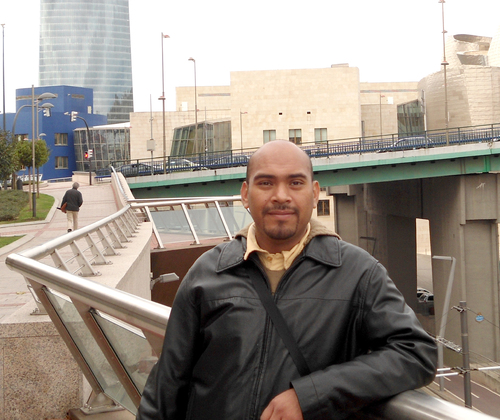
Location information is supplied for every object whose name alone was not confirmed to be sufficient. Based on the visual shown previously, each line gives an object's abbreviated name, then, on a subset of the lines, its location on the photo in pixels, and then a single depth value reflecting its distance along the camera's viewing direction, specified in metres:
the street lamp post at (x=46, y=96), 34.08
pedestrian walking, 20.12
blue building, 91.75
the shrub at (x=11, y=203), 28.30
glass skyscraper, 195.11
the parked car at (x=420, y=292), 51.33
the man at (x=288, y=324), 1.71
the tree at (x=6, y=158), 35.91
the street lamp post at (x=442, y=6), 45.02
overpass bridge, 38.06
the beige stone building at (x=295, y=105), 71.56
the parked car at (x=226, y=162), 43.28
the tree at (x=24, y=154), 43.66
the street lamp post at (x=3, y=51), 47.84
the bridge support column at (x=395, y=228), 46.00
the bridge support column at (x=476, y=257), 37.41
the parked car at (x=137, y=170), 45.63
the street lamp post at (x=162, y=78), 47.66
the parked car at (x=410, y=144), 41.66
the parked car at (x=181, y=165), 43.08
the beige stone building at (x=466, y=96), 69.69
